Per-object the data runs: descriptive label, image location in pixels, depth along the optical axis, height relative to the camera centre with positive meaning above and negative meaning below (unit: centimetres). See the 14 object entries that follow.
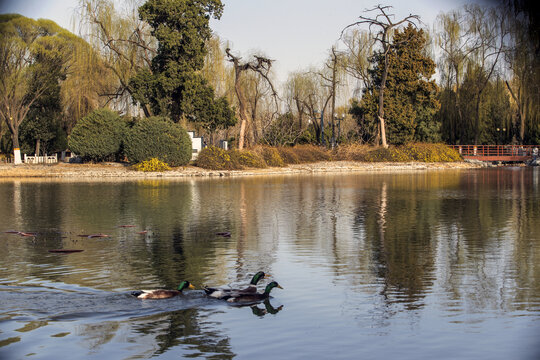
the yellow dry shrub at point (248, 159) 5197 +43
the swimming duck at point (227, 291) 1043 -201
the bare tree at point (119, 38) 5566 +1096
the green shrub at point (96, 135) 4947 +249
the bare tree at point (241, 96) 5353 +558
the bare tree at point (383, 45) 6062 +1083
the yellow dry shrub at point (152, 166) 4741 +8
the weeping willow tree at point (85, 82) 5591 +755
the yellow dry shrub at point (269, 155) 5391 +73
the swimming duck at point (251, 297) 1044 -209
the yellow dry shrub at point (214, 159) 4997 +49
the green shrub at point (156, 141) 4784 +185
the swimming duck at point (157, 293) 1027 -197
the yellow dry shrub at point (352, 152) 5994 +87
